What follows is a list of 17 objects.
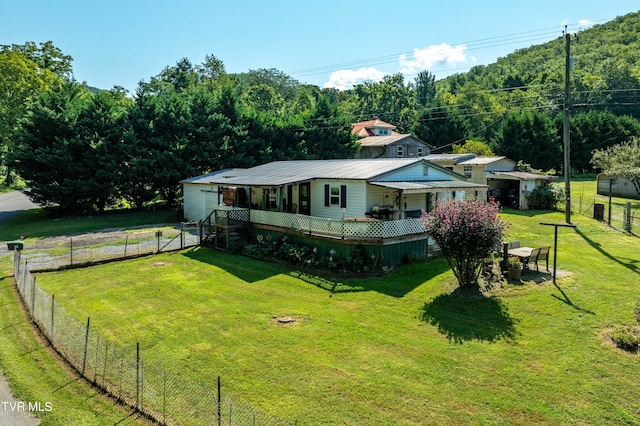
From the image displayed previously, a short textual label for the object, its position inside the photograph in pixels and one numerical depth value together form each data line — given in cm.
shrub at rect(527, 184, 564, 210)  3262
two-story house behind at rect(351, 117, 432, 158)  5003
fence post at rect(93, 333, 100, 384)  881
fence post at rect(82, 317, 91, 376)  916
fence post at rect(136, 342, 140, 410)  792
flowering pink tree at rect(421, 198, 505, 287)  1358
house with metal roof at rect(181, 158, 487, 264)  1733
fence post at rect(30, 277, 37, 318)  1215
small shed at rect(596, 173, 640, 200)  4125
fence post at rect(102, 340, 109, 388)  875
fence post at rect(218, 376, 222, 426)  689
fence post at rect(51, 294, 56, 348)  1043
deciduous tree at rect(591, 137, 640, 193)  3497
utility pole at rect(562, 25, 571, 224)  2413
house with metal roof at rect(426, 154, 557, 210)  3297
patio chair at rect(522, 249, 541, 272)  1549
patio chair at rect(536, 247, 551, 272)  1585
